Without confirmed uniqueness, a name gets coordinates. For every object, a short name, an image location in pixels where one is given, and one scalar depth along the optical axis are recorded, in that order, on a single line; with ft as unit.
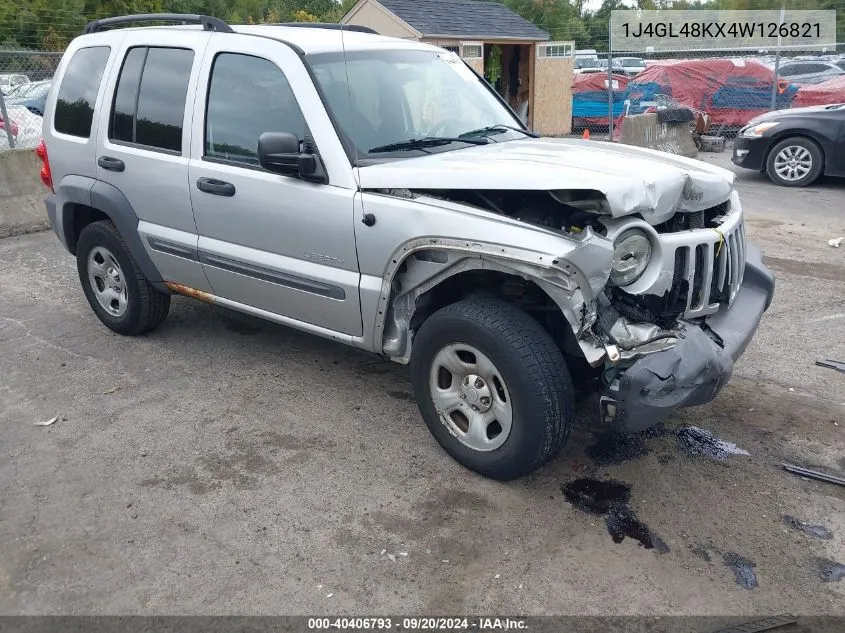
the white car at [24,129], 33.70
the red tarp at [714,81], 52.85
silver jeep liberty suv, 10.92
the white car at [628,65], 76.95
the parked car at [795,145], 34.55
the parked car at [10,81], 37.37
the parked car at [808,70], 62.92
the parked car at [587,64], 92.38
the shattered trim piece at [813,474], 12.04
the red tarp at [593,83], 61.57
